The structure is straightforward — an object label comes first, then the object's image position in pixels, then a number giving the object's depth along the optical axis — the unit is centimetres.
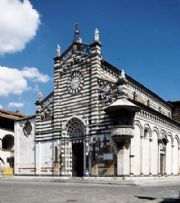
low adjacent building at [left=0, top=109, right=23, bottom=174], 2631
